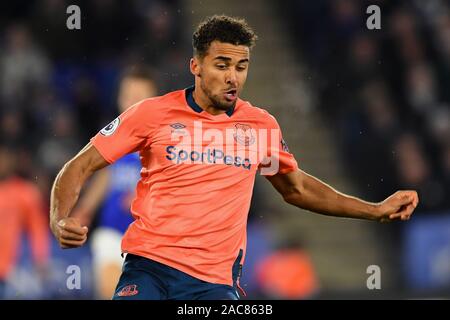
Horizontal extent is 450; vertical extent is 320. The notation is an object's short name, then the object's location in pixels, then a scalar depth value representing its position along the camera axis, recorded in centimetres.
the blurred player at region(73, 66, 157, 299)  1568
